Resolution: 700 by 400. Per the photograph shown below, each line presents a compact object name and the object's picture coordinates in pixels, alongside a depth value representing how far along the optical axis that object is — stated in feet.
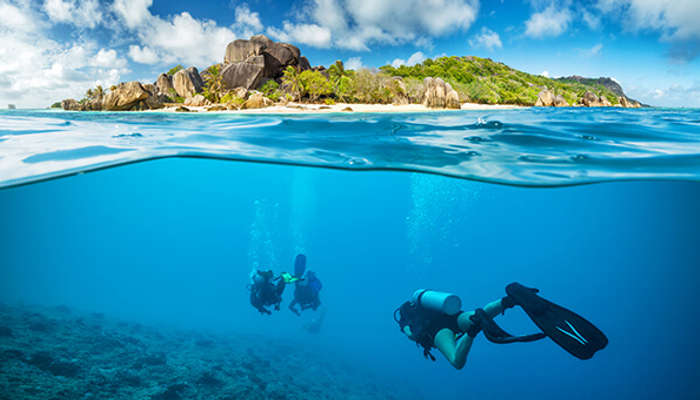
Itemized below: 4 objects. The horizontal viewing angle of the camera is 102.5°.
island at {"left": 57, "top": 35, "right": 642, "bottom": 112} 96.94
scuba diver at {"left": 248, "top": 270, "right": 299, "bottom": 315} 29.40
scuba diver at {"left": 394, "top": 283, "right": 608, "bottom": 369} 11.53
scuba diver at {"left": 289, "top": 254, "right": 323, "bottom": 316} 34.35
